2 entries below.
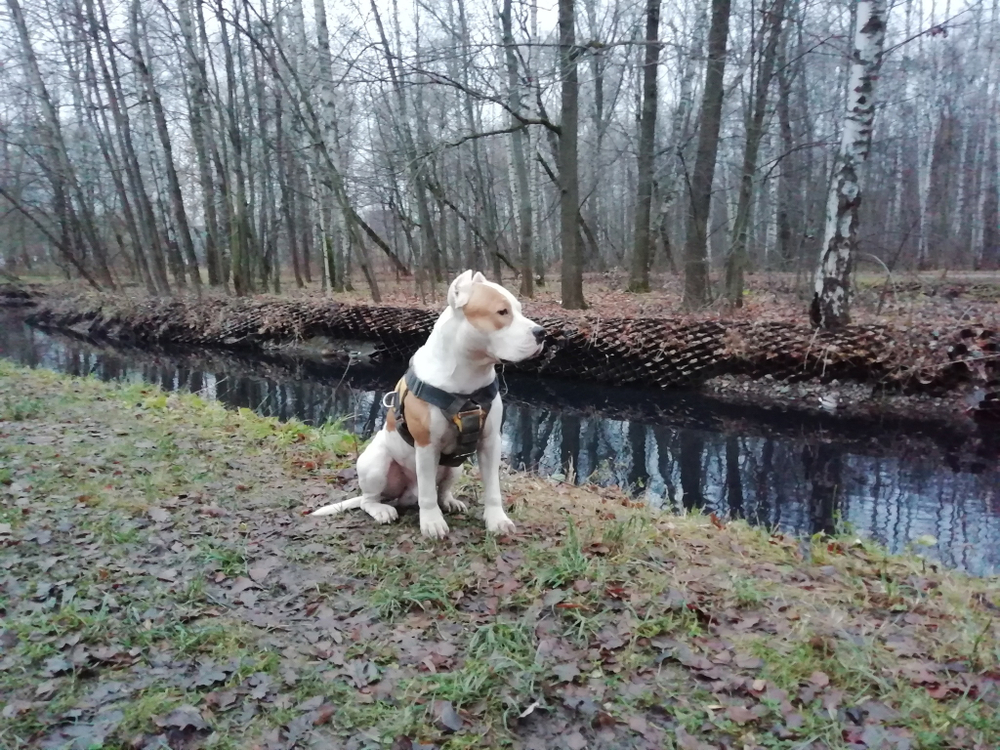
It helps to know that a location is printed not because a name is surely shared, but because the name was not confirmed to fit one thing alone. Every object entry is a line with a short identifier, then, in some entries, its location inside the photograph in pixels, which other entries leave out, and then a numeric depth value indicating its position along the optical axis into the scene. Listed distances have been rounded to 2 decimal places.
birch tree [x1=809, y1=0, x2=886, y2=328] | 10.16
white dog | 3.45
